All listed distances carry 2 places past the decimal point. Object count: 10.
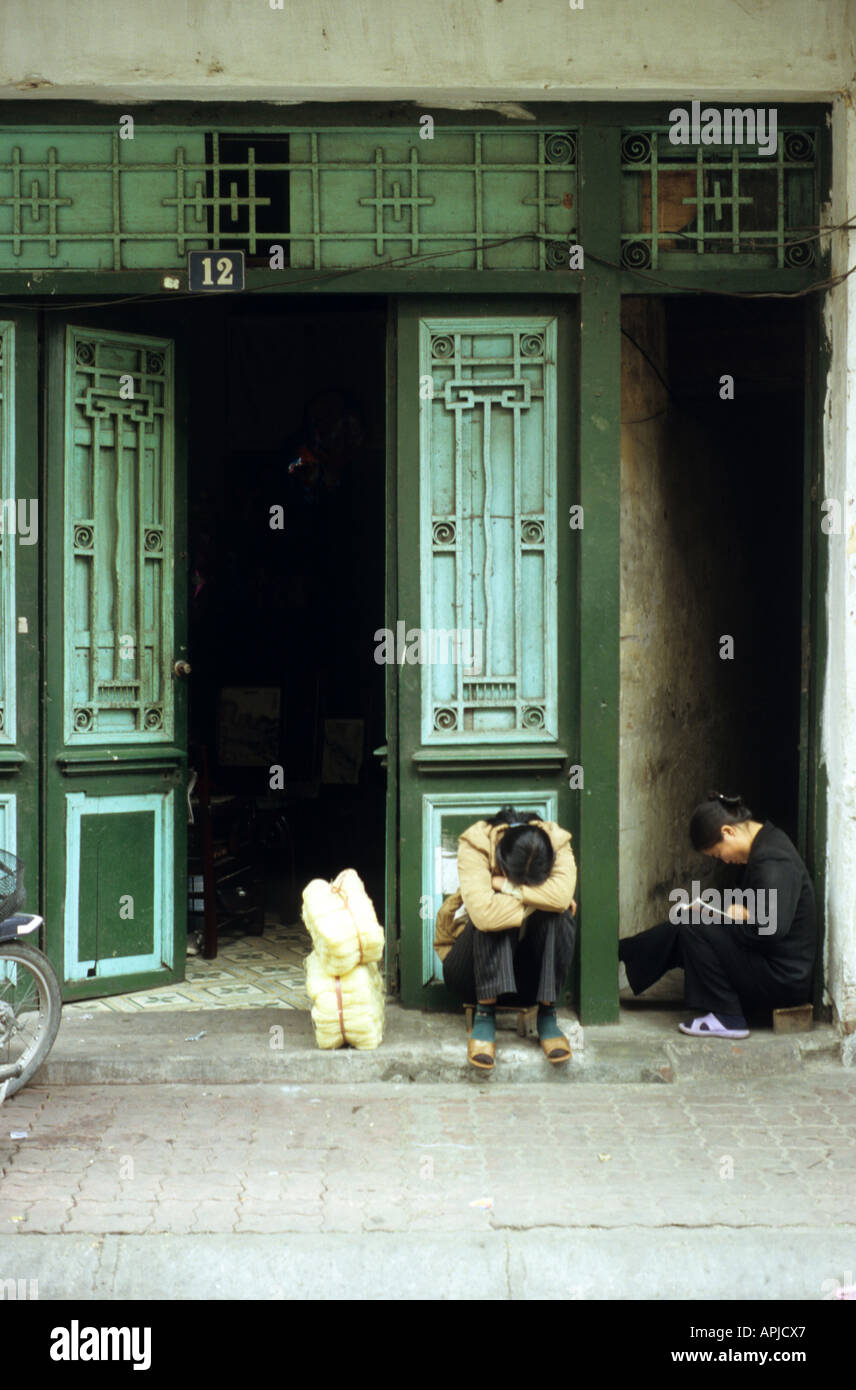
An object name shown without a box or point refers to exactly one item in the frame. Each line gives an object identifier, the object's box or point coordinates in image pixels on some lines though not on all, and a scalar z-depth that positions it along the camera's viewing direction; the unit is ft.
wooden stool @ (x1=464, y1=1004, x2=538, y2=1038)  19.44
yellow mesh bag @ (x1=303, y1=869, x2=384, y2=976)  18.60
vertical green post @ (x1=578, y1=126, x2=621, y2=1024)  19.69
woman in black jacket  19.40
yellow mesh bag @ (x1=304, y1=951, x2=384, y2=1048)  18.81
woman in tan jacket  18.33
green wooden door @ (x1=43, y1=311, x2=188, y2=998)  20.45
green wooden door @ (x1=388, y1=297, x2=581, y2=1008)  20.02
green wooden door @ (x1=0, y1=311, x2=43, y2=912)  20.04
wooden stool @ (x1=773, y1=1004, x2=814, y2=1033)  19.69
